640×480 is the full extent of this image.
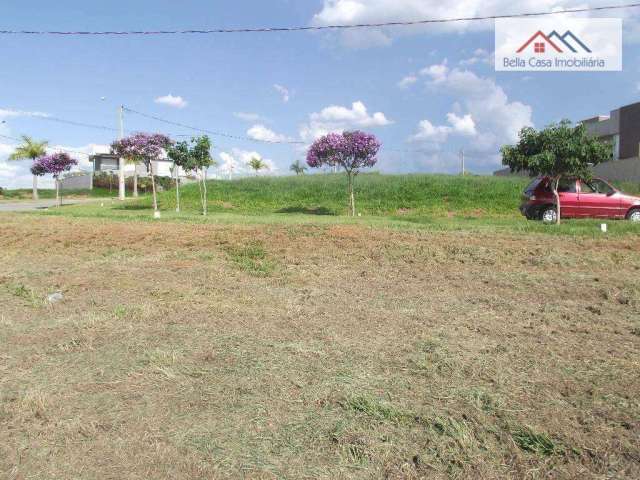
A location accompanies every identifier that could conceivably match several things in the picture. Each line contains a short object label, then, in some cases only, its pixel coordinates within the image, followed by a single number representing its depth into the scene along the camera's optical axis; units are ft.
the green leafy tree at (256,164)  237.45
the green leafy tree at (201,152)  82.43
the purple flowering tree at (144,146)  88.12
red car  48.80
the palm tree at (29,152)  147.26
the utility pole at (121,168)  124.67
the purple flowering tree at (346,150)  75.66
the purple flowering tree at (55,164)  103.81
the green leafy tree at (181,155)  82.79
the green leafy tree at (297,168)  259.51
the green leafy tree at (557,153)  45.52
